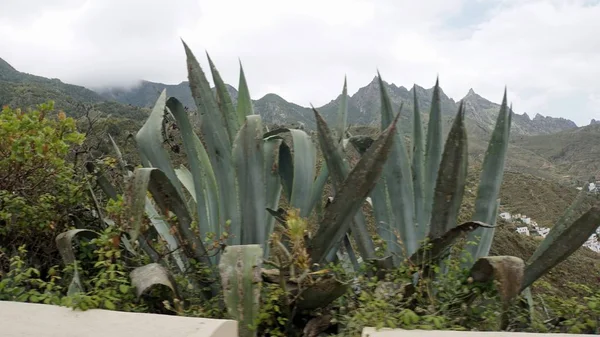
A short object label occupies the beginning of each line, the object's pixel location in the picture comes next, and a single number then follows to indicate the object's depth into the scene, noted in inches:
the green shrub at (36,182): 100.3
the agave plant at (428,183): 81.1
